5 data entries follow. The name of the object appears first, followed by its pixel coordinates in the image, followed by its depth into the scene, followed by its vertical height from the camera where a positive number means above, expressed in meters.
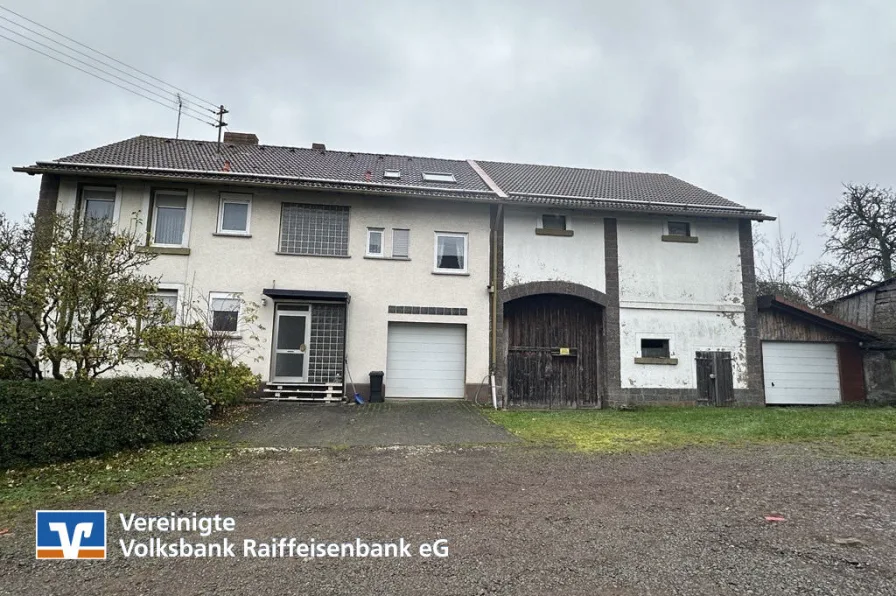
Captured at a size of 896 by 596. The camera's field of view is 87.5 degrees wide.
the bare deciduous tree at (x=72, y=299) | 6.74 +0.75
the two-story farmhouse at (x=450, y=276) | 12.55 +2.26
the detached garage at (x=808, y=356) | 14.09 +0.23
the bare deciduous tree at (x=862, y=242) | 20.33 +5.40
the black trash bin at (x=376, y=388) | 12.44 -0.85
